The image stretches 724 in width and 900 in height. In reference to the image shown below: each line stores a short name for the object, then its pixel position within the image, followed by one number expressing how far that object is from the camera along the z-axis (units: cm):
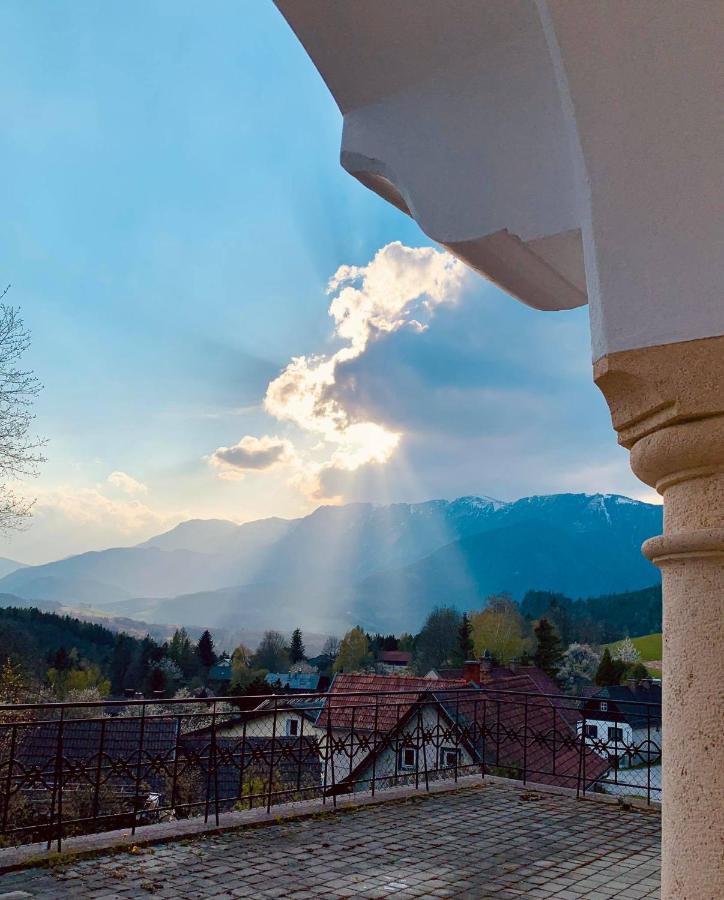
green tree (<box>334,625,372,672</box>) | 7256
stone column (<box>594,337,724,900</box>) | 163
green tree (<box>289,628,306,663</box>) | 8419
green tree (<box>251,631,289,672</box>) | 8038
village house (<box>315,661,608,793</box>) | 725
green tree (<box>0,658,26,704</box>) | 1569
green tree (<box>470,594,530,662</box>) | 5853
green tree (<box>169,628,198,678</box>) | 7131
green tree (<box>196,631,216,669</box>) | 7488
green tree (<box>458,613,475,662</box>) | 5578
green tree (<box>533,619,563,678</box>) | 4969
